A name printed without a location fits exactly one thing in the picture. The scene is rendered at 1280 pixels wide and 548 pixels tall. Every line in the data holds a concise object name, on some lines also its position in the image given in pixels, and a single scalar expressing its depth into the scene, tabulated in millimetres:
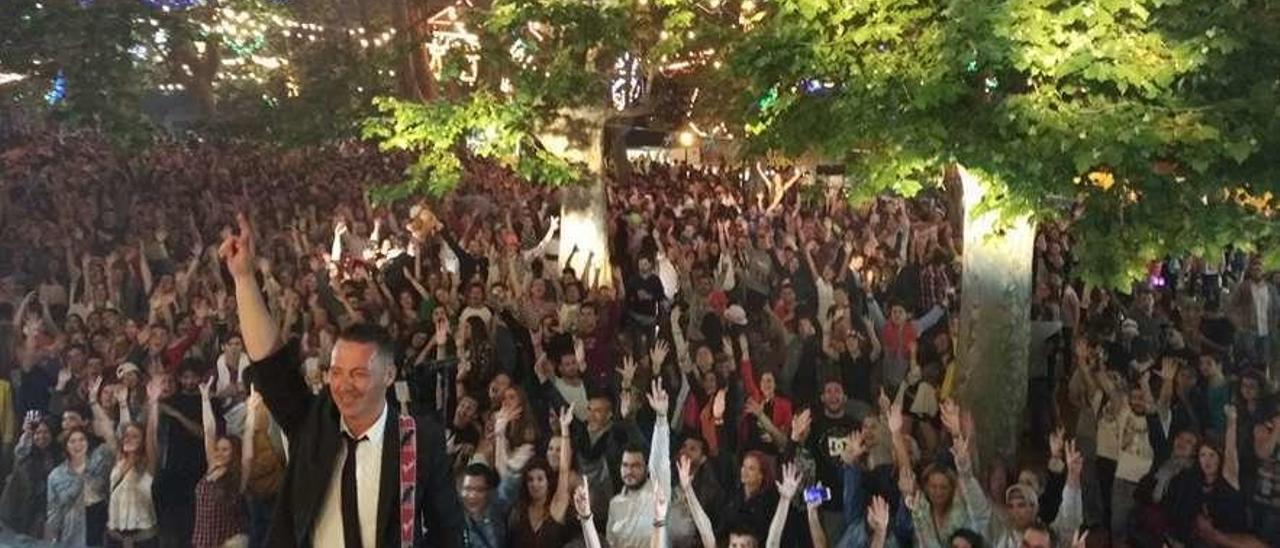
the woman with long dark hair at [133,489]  5520
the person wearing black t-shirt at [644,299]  8727
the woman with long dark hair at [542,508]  5051
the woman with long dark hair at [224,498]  5152
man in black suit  2883
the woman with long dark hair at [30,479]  6094
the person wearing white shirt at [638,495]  5020
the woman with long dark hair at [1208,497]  5195
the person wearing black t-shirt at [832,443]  5383
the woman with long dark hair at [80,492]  5707
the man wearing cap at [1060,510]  4746
